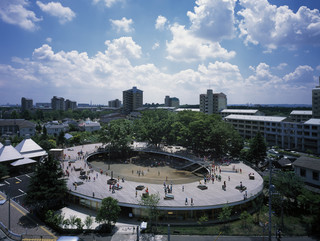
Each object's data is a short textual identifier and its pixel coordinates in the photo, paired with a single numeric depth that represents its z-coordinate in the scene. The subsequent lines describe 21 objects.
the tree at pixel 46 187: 26.28
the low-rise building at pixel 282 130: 60.81
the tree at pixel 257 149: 44.66
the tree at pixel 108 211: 23.16
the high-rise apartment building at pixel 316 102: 81.29
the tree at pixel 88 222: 23.16
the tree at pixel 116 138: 52.44
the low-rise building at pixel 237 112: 94.50
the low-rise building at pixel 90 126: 96.62
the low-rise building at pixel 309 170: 32.66
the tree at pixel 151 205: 23.81
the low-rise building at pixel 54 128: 89.75
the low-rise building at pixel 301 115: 87.47
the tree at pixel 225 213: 23.82
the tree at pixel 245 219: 23.81
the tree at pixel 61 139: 66.62
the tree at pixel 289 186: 27.28
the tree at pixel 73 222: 23.34
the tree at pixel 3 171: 37.19
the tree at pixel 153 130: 55.66
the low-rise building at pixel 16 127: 88.75
